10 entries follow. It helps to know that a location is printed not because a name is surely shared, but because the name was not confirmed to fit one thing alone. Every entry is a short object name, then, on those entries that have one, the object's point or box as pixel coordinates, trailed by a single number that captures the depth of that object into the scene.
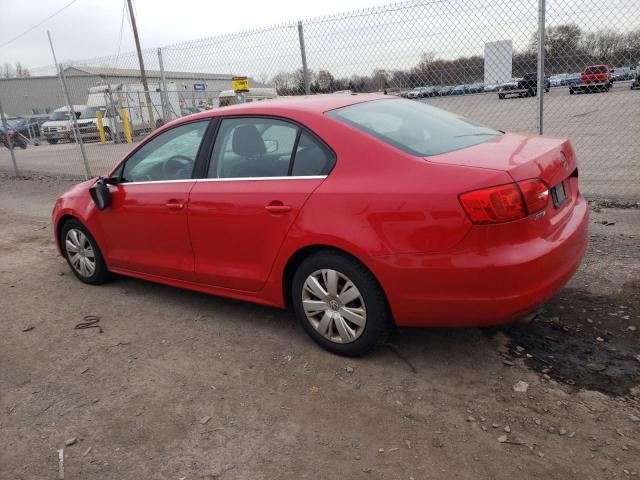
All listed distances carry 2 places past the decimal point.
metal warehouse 38.03
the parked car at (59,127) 28.21
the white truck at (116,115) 25.20
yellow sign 8.58
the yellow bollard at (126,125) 23.94
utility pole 28.61
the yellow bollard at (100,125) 22.75
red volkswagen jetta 2.69
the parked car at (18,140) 26.22
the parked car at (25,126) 31.92
